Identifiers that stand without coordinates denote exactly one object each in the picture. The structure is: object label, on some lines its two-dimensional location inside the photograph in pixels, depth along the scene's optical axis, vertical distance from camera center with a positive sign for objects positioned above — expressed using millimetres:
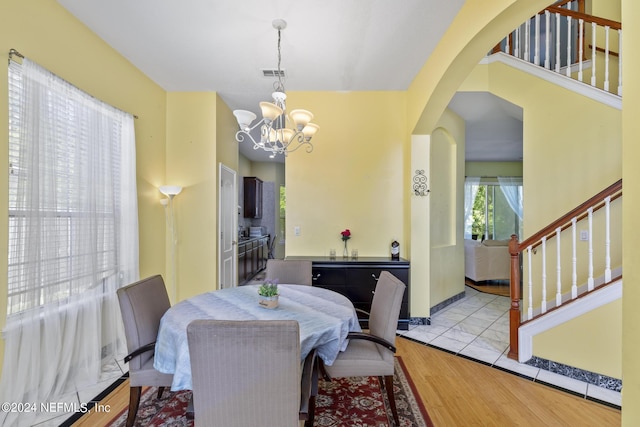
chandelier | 2084 +753
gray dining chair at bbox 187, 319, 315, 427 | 1128 -673
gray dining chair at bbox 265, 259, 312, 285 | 2750 -577
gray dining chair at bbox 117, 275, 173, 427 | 1642 -788
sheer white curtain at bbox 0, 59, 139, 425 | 1833 -189
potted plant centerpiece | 1853 -550
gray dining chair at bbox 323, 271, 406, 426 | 1771 -926
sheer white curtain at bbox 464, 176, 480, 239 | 7375 +623
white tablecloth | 1500 -651
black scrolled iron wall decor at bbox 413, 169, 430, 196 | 3480 +395
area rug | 1851 -1405
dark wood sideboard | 3303 -744
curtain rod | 1819 +1076
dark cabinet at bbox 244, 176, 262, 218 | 6711 +435
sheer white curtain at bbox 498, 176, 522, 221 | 7261 +670
